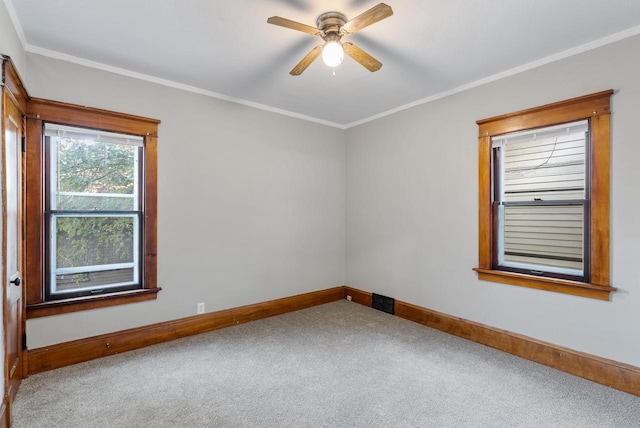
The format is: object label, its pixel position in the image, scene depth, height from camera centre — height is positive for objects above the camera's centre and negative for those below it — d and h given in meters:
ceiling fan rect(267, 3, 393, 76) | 1.93 +1.17
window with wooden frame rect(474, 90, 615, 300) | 2.52 +0.14
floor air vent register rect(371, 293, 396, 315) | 4.10 -1.21
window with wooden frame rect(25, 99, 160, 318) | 2.62 +0.03
